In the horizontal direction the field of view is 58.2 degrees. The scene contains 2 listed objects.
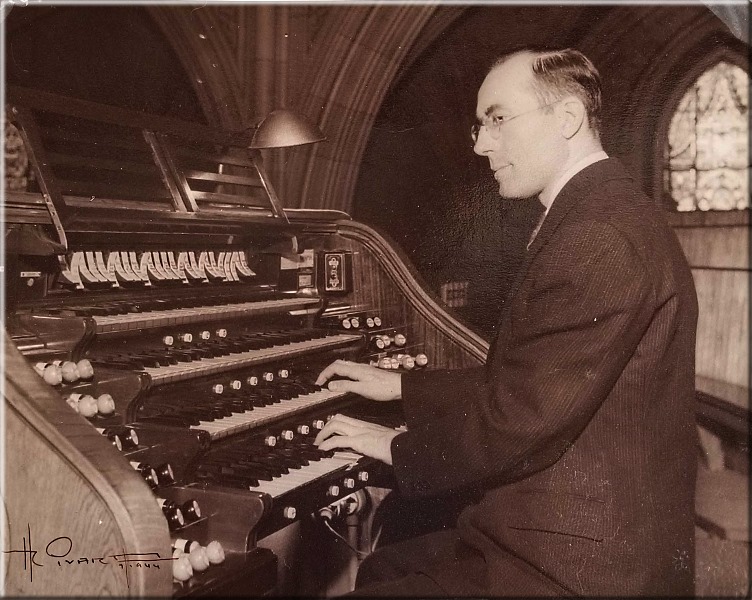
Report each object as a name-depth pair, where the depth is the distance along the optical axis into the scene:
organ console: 1.28
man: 1.58
